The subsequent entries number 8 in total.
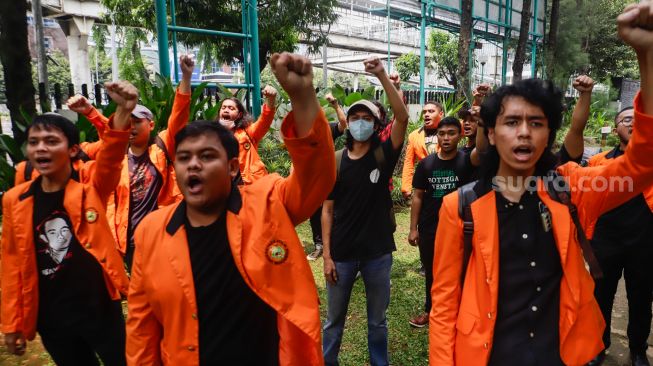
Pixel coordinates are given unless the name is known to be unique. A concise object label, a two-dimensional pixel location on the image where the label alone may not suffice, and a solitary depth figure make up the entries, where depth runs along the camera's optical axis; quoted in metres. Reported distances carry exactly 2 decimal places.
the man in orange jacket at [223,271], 1.68
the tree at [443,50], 25.98
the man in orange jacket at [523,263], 1.75
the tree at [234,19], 10.90
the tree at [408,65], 28.77
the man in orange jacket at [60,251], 2.37
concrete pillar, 19.64
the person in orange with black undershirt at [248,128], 4.66
